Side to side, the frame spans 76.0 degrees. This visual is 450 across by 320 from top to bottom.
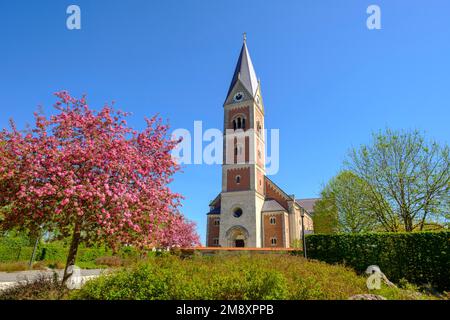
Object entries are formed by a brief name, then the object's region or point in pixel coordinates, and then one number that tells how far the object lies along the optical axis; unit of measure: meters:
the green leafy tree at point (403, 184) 19.91
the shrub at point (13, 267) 20.63
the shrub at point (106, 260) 25.13
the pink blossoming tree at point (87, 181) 7.58
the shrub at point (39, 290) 7.52
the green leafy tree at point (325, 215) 31.14
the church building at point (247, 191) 35.28
